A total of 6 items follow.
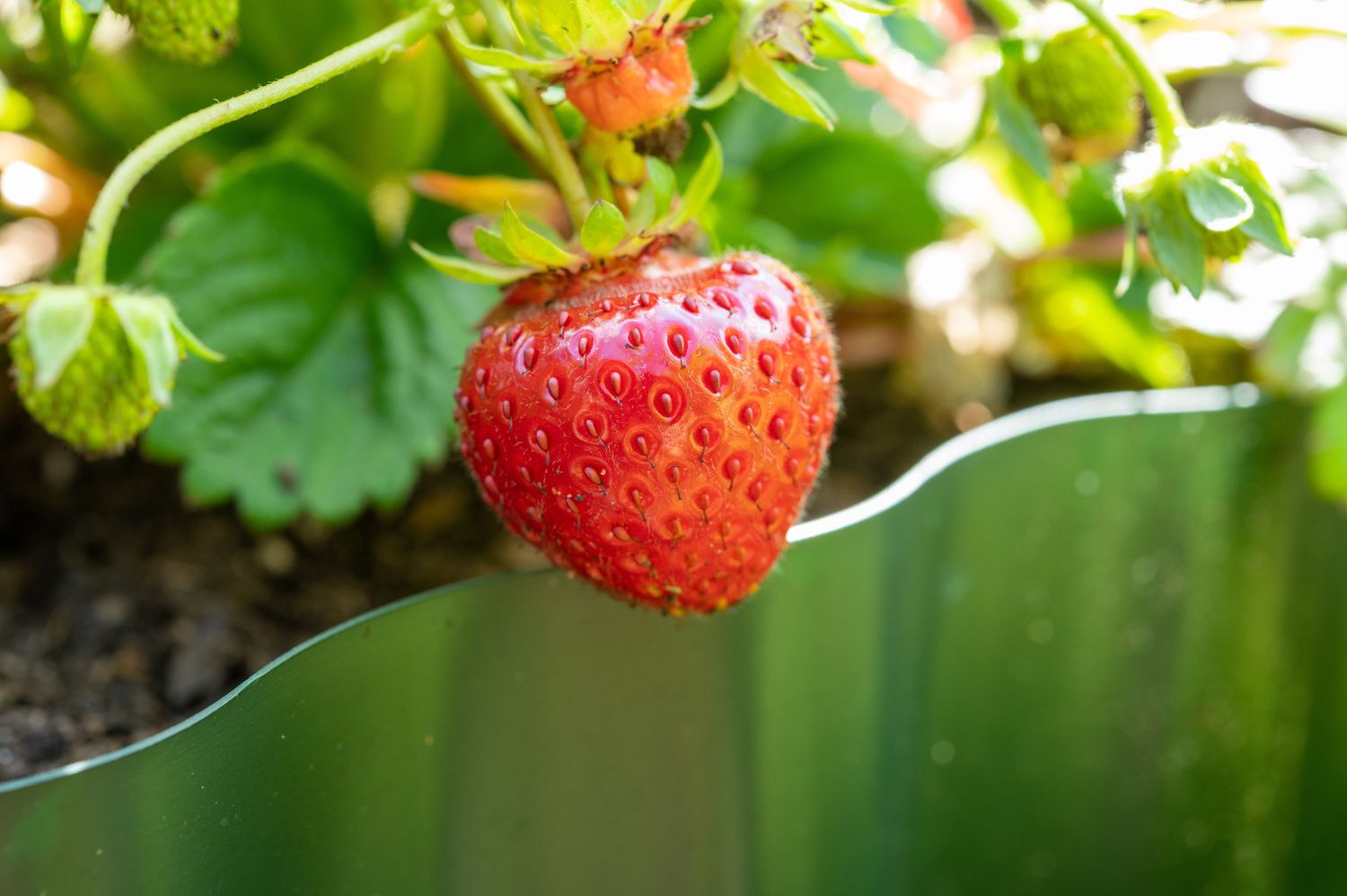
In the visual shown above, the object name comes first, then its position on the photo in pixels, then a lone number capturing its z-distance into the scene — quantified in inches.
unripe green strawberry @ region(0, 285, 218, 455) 9.4
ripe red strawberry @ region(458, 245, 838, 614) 9.9
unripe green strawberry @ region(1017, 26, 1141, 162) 11.1
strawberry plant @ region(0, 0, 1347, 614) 9.9
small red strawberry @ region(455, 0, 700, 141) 9.8
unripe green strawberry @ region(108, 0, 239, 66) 9.7
